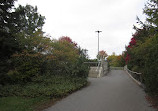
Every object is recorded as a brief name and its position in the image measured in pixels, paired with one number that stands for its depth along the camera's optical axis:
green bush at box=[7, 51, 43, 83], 10.25
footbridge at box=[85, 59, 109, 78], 17.53
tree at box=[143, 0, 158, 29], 4.13
